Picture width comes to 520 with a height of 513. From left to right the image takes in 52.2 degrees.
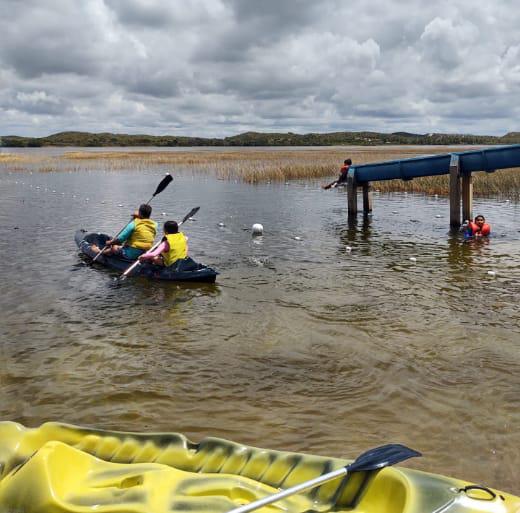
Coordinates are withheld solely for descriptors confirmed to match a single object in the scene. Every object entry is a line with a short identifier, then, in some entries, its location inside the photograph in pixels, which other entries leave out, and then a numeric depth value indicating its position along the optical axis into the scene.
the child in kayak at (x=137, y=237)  12.39
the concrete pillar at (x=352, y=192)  20.48
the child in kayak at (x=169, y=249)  11.34
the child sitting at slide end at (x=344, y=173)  21.95
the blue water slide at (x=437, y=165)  15.87
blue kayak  11.19
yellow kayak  3.31
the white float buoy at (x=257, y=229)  17.47
